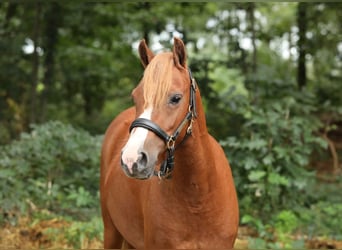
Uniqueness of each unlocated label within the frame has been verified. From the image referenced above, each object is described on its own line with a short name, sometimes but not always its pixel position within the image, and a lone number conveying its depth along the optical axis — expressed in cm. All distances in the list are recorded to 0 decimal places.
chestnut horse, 227
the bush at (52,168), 568
